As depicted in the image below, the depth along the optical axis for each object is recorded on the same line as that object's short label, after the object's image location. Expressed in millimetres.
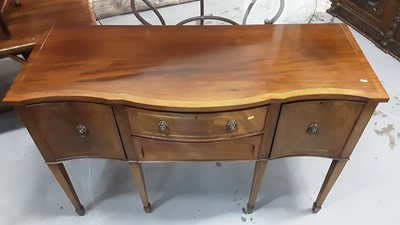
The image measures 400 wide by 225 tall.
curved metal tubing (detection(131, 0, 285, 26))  1360
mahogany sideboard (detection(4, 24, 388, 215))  845
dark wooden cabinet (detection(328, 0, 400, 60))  2092
